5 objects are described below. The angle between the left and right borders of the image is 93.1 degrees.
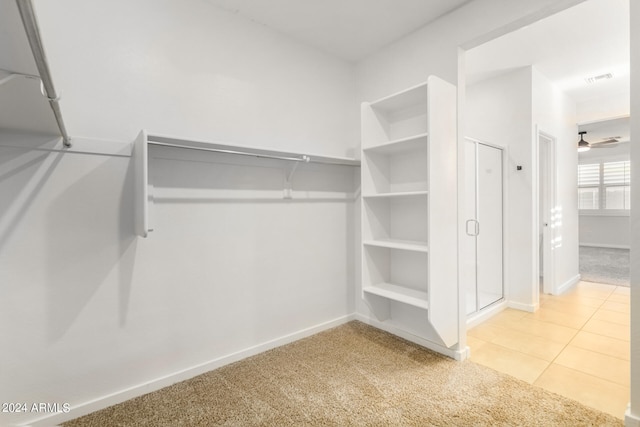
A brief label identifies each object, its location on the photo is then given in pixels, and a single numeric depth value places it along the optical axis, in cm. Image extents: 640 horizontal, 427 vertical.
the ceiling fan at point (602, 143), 550
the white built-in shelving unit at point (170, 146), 162
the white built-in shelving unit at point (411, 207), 208
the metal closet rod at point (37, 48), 62
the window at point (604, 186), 698
